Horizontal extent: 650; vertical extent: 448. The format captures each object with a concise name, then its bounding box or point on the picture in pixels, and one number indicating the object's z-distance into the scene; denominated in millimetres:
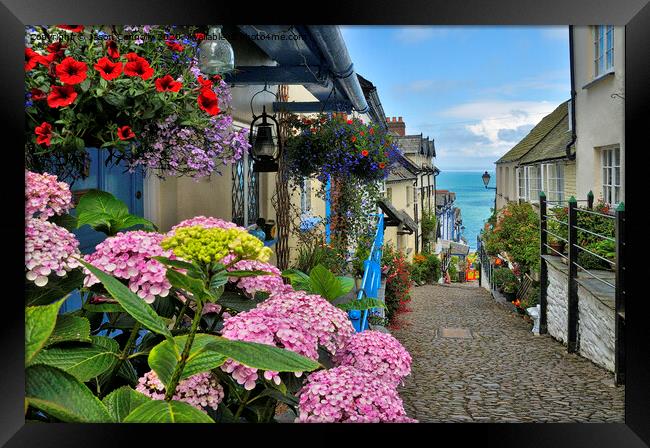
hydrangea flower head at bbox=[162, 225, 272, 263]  909
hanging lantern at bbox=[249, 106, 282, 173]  3811
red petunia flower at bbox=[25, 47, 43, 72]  1469
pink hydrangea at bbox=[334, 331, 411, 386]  1133
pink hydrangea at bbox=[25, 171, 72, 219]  1235
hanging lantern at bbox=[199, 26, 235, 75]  2672
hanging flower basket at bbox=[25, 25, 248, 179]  1462
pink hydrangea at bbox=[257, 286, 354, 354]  1040
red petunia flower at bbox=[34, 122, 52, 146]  1471
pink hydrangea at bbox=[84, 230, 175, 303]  1030
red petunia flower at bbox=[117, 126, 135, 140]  1501
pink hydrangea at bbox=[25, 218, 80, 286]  1040
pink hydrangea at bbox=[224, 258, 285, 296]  1116
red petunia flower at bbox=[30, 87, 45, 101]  1488
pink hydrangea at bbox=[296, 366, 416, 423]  958
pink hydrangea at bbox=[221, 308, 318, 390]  948
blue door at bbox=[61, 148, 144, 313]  2199
